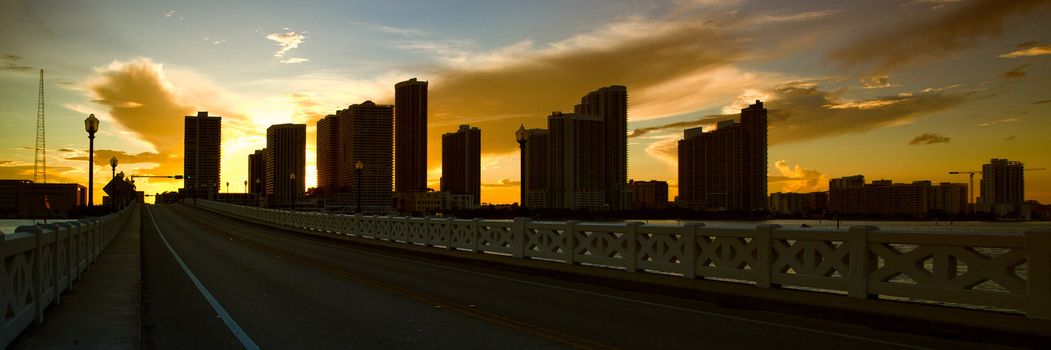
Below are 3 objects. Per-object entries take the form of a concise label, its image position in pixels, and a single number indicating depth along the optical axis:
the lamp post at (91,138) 36.25
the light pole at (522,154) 28.58
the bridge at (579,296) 9.74
